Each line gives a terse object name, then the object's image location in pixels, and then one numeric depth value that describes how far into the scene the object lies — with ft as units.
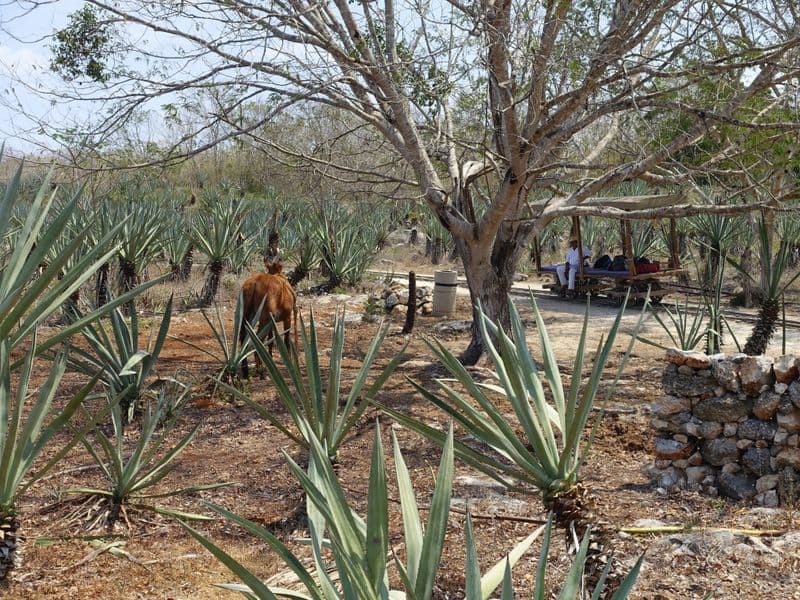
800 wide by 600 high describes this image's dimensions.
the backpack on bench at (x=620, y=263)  51.67
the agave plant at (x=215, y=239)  45.39
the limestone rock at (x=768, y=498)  15.96
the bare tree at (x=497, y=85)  21.76
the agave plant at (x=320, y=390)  14.32
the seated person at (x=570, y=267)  51.88
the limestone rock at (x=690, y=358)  17.92
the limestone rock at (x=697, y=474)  17.24
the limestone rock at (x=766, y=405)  16.66
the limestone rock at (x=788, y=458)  16.06
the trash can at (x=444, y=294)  44.47
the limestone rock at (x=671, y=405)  18.03
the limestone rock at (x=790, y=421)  16.21
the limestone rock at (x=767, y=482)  16.22
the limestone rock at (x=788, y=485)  15.65
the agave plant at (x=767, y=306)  27.43
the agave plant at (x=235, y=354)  24.56
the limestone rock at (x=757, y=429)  16.80
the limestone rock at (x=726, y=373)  17.42
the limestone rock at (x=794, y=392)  16.17
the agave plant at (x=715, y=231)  53.57
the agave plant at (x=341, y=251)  51.28
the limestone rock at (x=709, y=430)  17.65
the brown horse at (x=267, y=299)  26.89
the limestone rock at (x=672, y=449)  17.63
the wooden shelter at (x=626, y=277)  46.91
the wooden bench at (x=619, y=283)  48.08
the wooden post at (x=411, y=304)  37.96
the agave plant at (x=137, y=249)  40.06
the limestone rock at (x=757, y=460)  16.71
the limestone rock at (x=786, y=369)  16.47
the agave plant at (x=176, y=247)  49.05
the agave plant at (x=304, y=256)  52.47
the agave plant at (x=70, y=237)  36.36
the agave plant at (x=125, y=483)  14.65
